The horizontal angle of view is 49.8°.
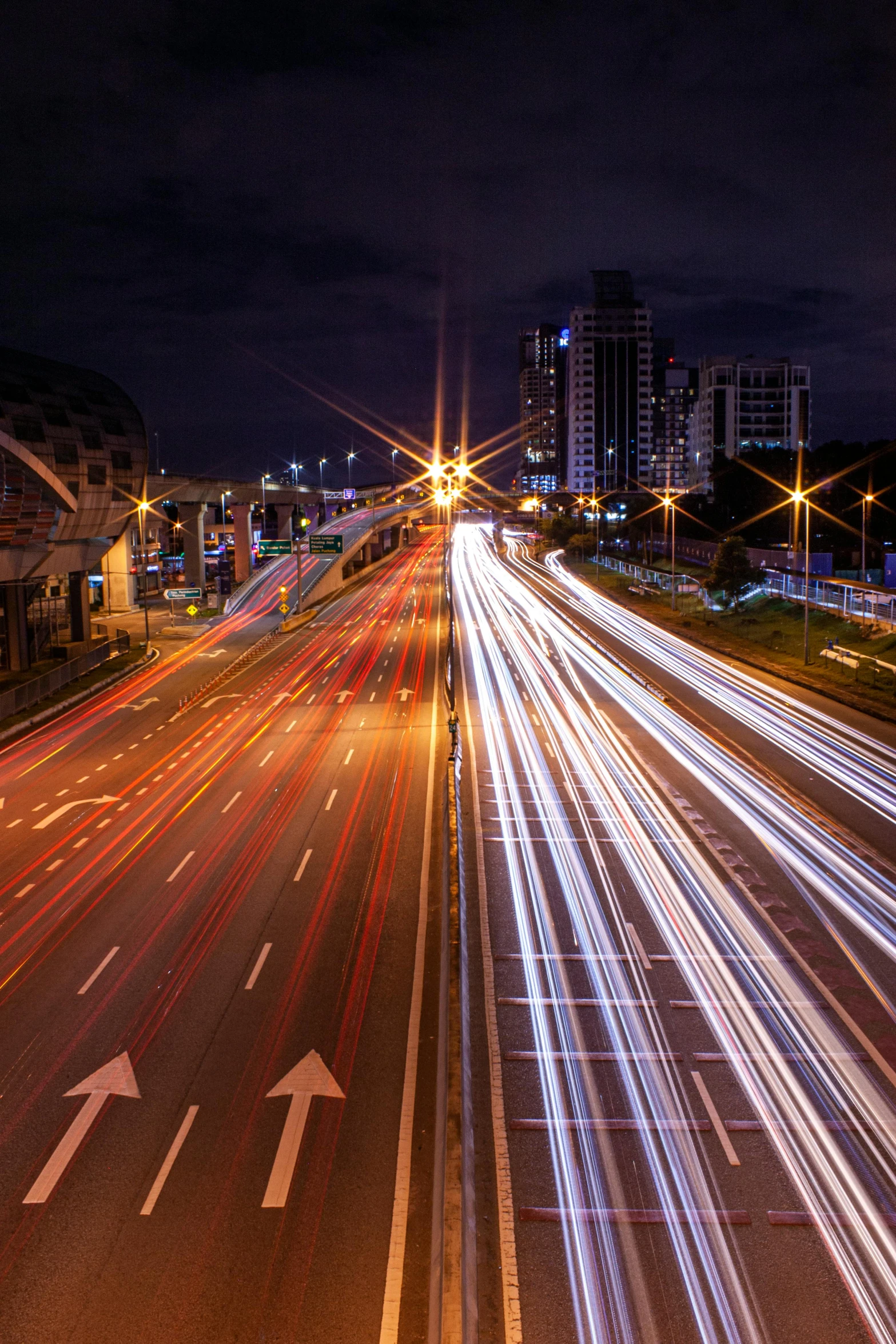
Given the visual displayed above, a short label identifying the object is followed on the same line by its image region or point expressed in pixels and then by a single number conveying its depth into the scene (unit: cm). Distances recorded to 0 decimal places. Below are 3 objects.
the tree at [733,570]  5956
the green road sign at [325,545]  7469
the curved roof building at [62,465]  5006
